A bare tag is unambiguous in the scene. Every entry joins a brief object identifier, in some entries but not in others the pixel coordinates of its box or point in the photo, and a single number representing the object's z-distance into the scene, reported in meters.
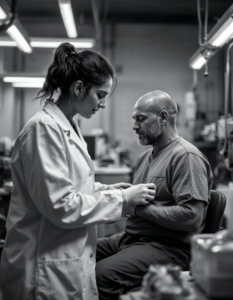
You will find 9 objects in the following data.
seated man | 1.61
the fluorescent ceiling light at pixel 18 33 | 2.87
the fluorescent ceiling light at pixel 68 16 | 3.19
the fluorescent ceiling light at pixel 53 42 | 4.23
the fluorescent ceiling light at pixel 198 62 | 3.31
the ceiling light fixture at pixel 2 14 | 2.87
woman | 1.36
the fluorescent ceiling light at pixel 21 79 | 4.82
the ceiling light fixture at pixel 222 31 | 2.21
